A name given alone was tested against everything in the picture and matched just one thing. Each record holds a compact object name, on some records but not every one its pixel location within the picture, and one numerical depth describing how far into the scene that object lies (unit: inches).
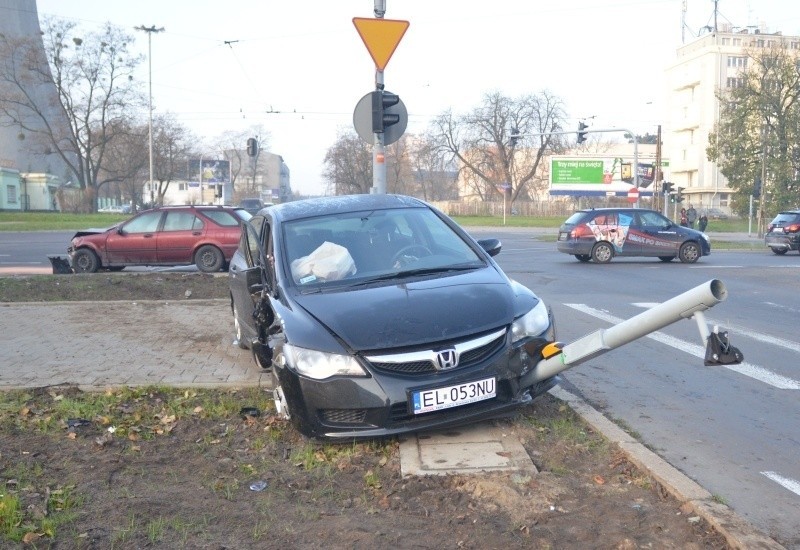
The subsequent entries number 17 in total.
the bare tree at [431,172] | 3430.1
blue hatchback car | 940.0
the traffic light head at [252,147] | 1197.8
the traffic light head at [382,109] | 431.5
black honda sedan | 205.8
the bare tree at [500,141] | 3282.5
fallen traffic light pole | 185.3
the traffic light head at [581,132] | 1583.2
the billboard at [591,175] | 2979.8
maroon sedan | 756.0
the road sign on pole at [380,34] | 404.5
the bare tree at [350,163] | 3026.6
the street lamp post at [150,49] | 2177.7
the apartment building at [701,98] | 3373.5
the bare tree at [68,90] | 2375.7
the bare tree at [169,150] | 2659.9
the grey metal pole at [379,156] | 435.5
